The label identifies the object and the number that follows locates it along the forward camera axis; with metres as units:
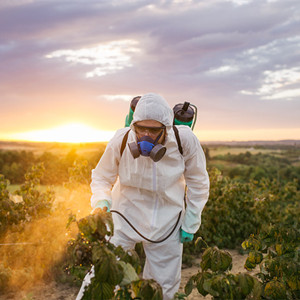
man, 2.48
